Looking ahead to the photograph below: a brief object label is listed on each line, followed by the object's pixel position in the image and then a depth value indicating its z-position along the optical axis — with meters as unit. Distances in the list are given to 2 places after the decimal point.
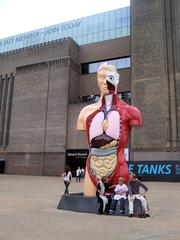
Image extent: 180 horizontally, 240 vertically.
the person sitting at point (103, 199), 10.02
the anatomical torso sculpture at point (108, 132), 11.16
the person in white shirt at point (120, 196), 9.88
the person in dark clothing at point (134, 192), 9.62
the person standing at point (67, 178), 16.77
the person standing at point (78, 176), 31.77
